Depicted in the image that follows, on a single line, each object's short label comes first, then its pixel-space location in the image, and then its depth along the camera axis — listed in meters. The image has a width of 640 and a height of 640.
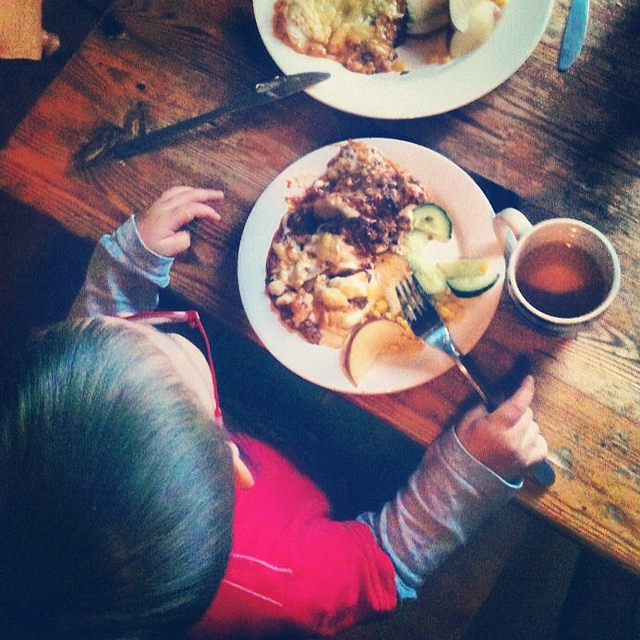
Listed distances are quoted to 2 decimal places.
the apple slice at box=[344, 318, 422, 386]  1.03
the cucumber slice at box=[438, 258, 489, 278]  1.01
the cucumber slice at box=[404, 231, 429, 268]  1.06
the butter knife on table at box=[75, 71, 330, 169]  1.14
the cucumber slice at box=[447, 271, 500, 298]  0.99
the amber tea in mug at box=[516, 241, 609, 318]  0.98
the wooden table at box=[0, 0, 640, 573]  1.03
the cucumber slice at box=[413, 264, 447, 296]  1.04
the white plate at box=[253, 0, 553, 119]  1.07
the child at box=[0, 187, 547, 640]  0.84
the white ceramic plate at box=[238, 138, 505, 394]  1.02
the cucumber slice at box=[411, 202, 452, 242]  1.06
